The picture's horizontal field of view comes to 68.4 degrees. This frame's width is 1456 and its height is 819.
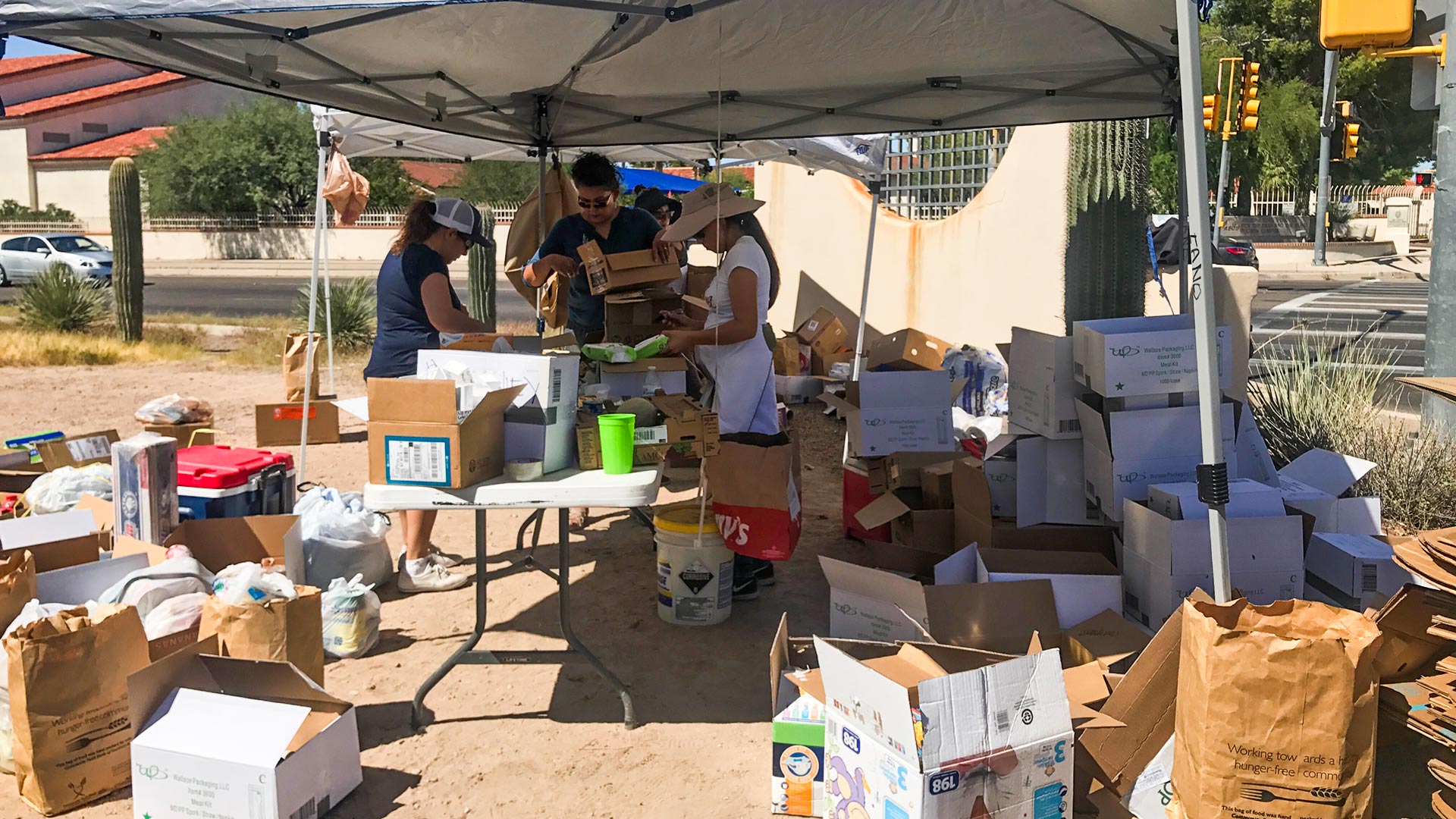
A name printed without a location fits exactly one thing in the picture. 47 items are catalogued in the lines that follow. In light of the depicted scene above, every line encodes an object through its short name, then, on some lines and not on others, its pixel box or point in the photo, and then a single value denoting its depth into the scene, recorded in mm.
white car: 23703
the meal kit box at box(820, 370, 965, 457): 5379
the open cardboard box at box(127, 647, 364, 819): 2809
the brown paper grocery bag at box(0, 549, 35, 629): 3473
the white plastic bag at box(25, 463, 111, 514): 4691
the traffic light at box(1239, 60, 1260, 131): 14844
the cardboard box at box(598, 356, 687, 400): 4395
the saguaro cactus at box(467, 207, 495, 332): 12269
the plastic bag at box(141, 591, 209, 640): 3529
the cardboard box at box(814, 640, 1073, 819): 2475
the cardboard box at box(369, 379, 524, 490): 3193
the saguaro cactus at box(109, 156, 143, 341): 13594
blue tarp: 12523
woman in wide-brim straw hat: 4391
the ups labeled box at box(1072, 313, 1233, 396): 4004
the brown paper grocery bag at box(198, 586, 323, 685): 3439
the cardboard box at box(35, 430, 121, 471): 5316
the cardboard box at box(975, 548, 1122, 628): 3658
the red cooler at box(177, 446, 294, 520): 4430
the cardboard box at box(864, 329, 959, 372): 6352
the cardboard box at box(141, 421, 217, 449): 6559
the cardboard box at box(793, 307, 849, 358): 10336
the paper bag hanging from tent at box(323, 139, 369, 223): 7523
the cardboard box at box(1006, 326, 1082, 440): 4383
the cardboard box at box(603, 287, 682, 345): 4949
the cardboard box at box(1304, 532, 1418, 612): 3494
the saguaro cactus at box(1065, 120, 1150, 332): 8008
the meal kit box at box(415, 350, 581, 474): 3408
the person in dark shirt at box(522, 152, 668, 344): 5316
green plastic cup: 3375
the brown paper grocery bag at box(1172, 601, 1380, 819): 2500
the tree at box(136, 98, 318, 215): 38656
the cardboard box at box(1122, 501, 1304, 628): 3539
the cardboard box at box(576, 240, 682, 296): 4859
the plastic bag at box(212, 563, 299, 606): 3529
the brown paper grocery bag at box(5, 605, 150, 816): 2951
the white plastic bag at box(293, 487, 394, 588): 4559
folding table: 3232
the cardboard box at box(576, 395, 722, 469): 3506
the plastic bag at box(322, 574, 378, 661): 4109
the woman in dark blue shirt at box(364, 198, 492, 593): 4586
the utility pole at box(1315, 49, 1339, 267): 16547
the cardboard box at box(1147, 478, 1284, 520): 3611
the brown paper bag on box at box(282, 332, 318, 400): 8625
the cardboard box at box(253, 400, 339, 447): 7770
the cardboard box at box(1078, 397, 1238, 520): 3994
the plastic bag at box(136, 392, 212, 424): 6621
